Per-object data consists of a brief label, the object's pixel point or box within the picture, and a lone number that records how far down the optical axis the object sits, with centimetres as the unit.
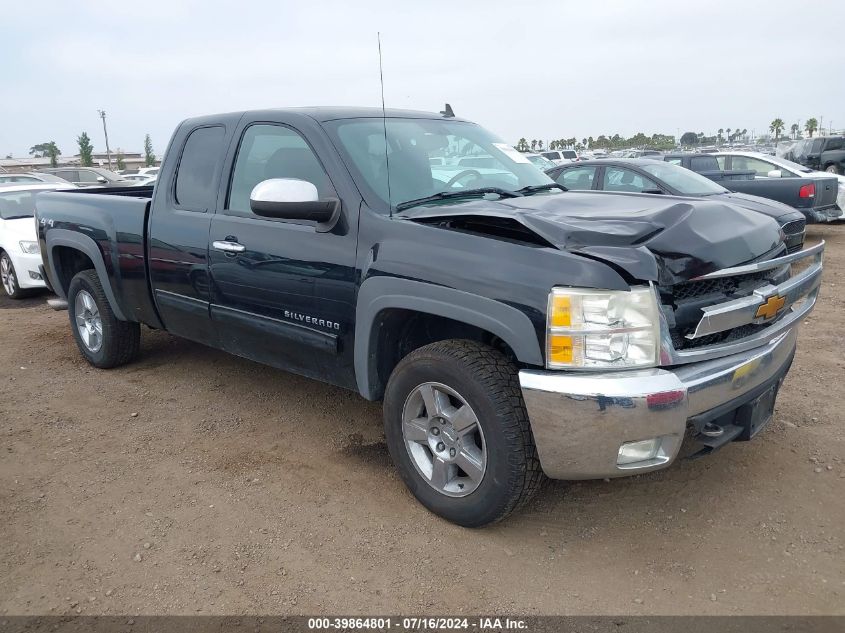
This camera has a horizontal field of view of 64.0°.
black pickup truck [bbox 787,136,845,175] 1936
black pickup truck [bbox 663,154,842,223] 1041
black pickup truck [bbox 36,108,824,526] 254
